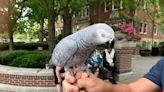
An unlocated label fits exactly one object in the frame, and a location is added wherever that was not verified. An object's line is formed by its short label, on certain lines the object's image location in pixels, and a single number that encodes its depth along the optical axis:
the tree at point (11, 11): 7.16
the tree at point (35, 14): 6.87
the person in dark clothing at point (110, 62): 3.26
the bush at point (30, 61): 3.49
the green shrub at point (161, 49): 9.72
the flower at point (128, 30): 4.25
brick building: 10.37
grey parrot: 0.45
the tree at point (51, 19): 3.76
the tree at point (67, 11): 4.18
